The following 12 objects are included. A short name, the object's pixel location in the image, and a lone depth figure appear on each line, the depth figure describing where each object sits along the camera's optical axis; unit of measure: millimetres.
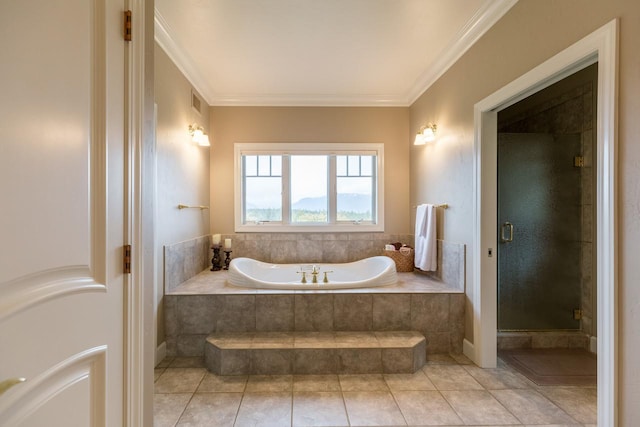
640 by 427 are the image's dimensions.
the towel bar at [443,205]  2901
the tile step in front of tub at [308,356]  2303
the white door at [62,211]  648
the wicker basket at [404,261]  3508
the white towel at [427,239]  3076
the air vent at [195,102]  3166
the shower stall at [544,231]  2828
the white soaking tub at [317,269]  3412
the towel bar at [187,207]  2884
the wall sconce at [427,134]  3123
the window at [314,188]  3871
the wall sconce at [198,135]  3115
